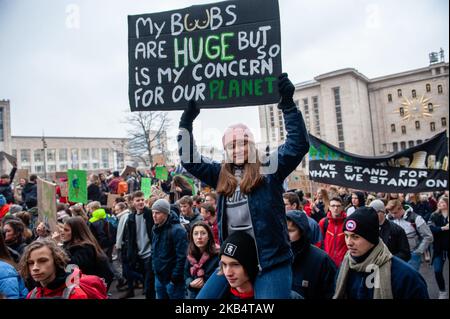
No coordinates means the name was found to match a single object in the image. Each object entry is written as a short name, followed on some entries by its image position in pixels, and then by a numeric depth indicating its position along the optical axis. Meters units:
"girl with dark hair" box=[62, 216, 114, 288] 3.72
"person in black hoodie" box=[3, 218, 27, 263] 4.21
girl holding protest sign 2.12
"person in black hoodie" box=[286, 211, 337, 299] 2.77
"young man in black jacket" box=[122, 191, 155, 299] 5.91
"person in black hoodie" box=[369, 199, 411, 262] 4.44
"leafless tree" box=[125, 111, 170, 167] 9.67
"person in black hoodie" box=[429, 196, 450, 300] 5.72
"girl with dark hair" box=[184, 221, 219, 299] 4.01
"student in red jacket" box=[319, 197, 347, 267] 4.43
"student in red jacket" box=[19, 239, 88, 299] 2.58
